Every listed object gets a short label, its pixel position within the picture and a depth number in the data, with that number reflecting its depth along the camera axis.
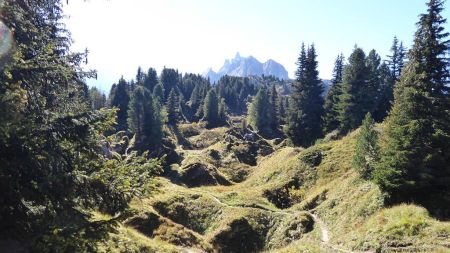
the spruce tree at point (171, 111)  118.94
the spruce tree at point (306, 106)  70.00
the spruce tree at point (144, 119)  81.81
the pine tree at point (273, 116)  120.66
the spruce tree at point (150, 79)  162.76
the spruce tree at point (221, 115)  128.50
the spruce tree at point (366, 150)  37.03
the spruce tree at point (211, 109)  128.12
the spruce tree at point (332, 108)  70.25
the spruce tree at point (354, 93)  63.62
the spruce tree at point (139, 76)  171.75
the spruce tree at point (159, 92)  138.34
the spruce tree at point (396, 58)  89.81
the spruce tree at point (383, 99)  66.19
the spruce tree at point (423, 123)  27.05
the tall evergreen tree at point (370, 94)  64.38
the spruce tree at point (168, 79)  181.81
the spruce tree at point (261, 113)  118.12
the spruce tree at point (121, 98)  122.06
